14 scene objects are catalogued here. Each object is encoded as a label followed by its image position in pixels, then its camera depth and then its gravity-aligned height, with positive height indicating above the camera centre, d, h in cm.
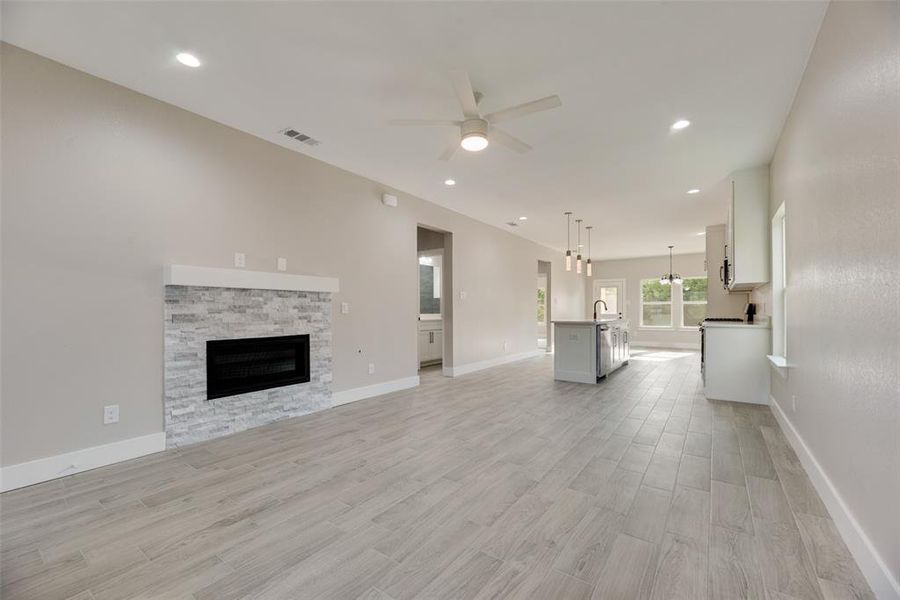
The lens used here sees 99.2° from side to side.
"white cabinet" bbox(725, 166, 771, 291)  443 +83
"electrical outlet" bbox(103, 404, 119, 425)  277 -84
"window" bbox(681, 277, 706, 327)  1066 -6
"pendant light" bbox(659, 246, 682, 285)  1014 +56
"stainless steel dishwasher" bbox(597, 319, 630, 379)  575 -79
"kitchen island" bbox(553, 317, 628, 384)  563 -78
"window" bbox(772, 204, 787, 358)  400 +13
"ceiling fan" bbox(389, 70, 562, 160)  239 +124
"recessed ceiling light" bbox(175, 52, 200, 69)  253 +161
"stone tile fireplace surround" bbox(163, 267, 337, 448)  312 -31
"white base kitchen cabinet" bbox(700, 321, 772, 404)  444 -75
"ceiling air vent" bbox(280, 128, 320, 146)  360 +157
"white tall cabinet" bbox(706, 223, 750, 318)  671 +16
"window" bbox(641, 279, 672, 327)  1118 -14
